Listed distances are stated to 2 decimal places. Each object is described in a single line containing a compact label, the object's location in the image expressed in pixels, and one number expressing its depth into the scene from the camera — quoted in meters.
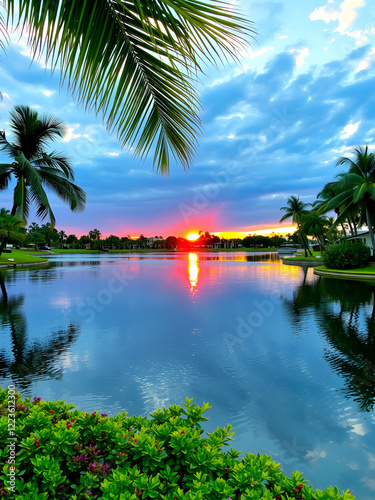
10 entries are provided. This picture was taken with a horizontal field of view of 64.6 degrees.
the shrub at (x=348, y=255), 27.50
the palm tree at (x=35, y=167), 16.80
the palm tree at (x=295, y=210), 54.37
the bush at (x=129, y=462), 1.76
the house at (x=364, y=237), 39.06
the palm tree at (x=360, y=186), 27.38
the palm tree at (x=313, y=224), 47.62
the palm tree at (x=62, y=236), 143.12
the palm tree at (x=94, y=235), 148.95
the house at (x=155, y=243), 162.84
